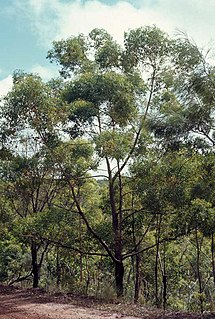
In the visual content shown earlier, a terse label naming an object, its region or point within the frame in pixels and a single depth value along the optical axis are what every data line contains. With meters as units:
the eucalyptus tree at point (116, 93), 9.20
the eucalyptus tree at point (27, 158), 9.13
